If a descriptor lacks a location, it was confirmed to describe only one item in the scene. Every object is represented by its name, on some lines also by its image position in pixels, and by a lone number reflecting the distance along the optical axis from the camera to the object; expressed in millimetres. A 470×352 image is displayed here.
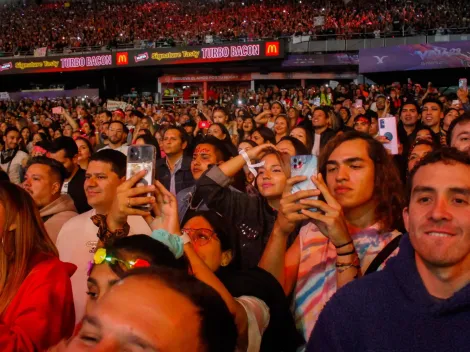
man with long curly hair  2020
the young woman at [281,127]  6707
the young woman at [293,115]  8000
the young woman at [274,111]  9186
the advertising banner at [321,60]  21578
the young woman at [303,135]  5402
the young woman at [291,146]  3879
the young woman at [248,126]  7358
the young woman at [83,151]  6105
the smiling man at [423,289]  1452
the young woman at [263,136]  6017
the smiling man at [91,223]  2705
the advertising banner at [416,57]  17703
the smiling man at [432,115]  5656
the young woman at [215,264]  1785
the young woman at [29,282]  1940
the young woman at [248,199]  3158
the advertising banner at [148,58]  22750
